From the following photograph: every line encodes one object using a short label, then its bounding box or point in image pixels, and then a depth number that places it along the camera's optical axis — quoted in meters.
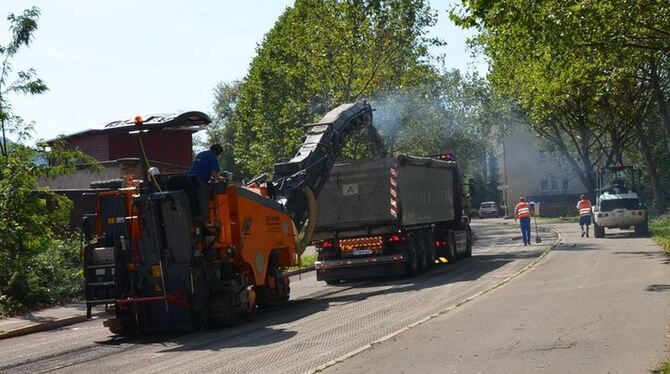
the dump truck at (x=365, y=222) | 22.31
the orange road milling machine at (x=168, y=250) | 14.63
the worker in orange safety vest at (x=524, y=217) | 34.53
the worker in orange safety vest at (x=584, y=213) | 39.04
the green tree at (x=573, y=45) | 20.58
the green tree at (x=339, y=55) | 37.81
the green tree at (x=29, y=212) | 19.97
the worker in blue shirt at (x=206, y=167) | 15.23
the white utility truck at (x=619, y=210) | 37.22
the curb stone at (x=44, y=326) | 17.25
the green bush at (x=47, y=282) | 21.12
